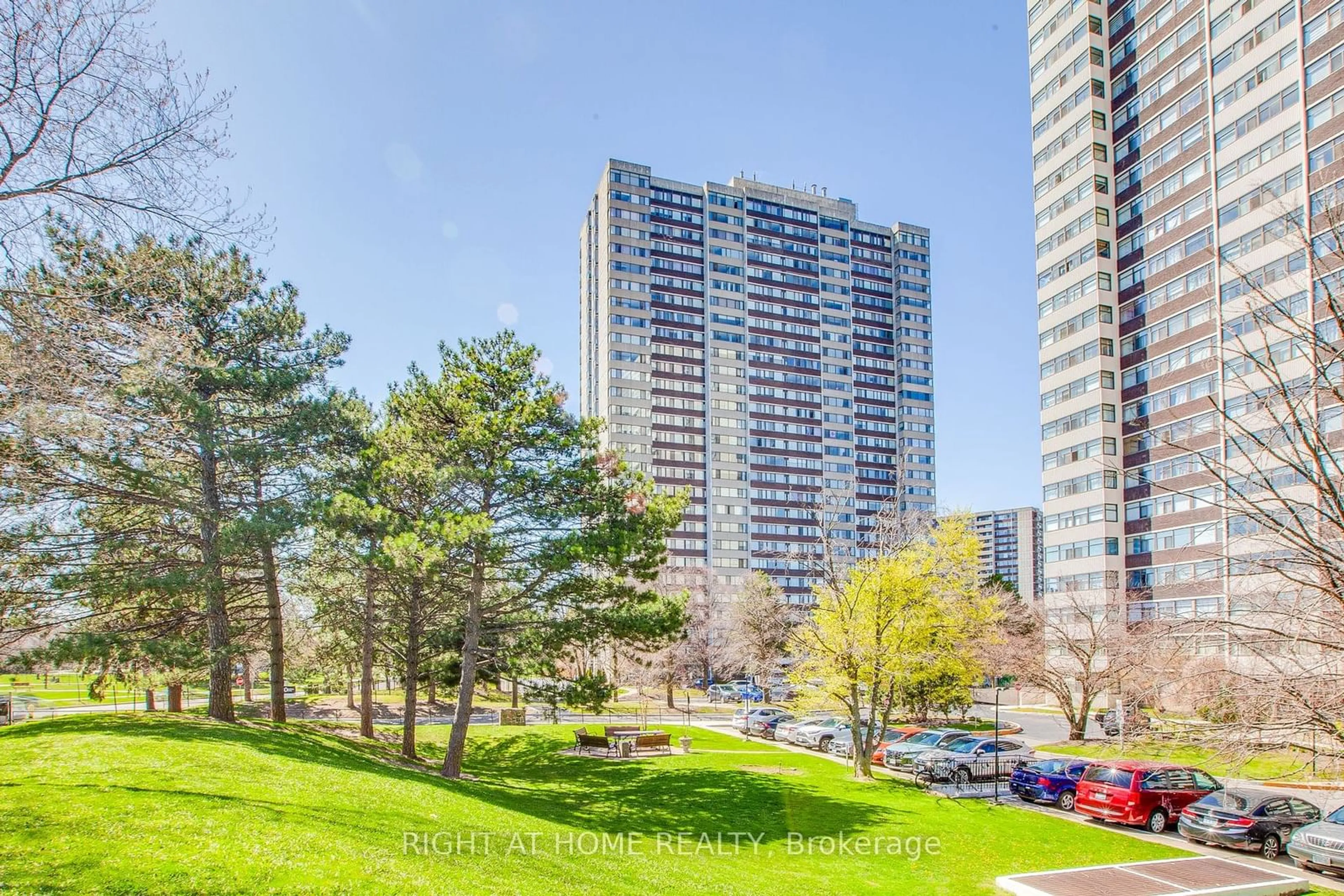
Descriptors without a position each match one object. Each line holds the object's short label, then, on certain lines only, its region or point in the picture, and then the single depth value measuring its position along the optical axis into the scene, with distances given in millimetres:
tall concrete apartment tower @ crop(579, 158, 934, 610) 107812
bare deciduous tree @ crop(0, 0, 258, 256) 7801
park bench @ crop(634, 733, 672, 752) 31172
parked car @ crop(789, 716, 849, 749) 35375
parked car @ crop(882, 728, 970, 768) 29828
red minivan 20641
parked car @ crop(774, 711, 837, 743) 37500
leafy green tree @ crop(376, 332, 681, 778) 21641
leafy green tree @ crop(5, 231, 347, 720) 13070
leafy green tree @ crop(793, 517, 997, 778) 26281
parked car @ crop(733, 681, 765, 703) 61062
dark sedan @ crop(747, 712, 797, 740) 39344
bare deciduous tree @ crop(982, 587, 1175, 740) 35188
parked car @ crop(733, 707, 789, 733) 40438
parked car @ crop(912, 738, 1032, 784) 27094
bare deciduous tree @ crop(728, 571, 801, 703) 50031
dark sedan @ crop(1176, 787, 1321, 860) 18250
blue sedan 23688
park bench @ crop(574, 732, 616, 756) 30703
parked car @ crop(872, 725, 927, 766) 30562
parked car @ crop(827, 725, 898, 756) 33500
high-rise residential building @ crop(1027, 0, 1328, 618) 46188
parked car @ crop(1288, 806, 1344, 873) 15992
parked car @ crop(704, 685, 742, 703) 66062
